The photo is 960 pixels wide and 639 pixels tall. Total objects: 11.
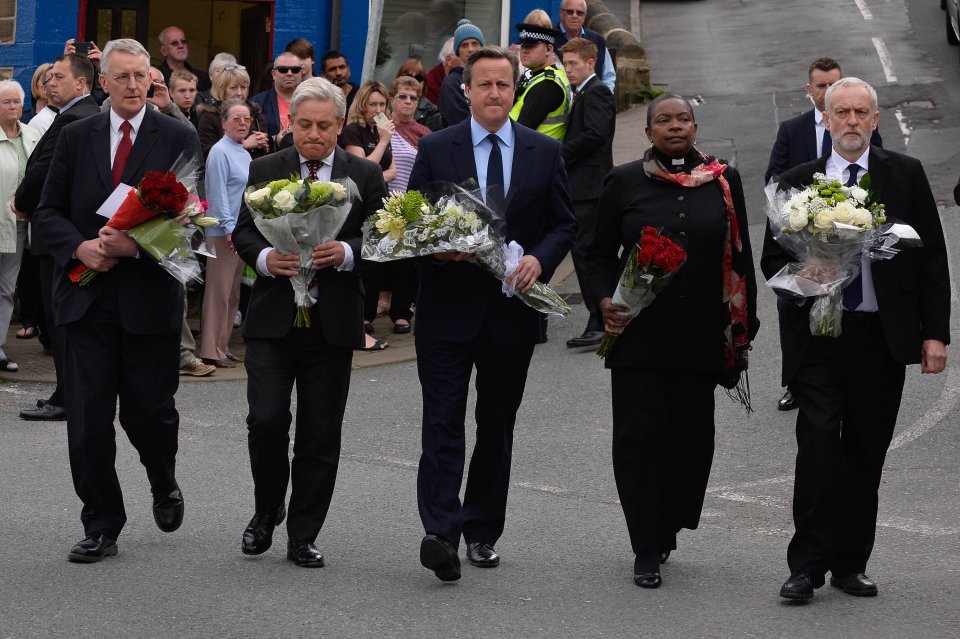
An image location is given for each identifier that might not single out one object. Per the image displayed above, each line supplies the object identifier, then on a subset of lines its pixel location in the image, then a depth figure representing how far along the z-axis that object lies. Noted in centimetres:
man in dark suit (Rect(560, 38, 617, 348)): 2450
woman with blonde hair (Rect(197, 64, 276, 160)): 2431
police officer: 2369
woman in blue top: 2397
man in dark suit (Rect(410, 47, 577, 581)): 1378
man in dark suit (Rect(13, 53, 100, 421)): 1947
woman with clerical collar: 1380
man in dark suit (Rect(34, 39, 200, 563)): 1395
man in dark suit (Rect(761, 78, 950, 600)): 1323
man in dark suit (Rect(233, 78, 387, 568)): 1370
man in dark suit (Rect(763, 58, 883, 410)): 2127
